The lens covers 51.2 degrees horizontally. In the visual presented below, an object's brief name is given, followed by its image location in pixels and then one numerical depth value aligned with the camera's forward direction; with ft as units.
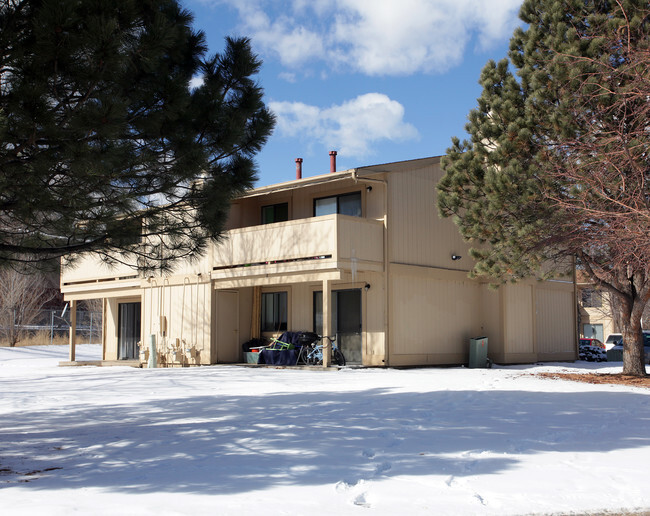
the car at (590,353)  85.05
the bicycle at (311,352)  62.34
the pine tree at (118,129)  21.30
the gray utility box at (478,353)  65.92
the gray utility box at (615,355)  89.45
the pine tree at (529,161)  48.70
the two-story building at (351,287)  61.11
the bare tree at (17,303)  113.29
